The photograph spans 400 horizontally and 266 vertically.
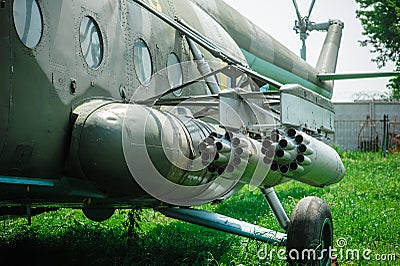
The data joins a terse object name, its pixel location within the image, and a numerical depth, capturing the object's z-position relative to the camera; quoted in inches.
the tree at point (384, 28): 975.6
